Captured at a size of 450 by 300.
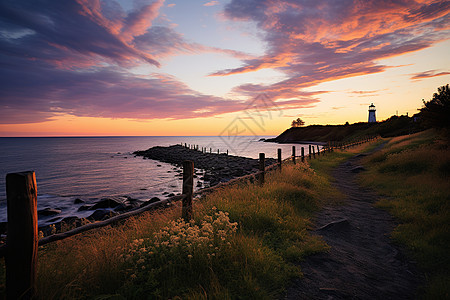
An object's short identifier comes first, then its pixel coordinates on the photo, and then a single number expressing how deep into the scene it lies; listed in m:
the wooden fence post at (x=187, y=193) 5.10
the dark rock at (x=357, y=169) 14.73
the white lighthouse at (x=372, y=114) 90.15
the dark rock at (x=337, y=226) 5.69
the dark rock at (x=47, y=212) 15.31
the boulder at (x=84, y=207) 16.59
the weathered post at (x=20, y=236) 2.50
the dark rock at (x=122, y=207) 15.40
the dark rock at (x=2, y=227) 10.34
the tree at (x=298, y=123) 165.55
